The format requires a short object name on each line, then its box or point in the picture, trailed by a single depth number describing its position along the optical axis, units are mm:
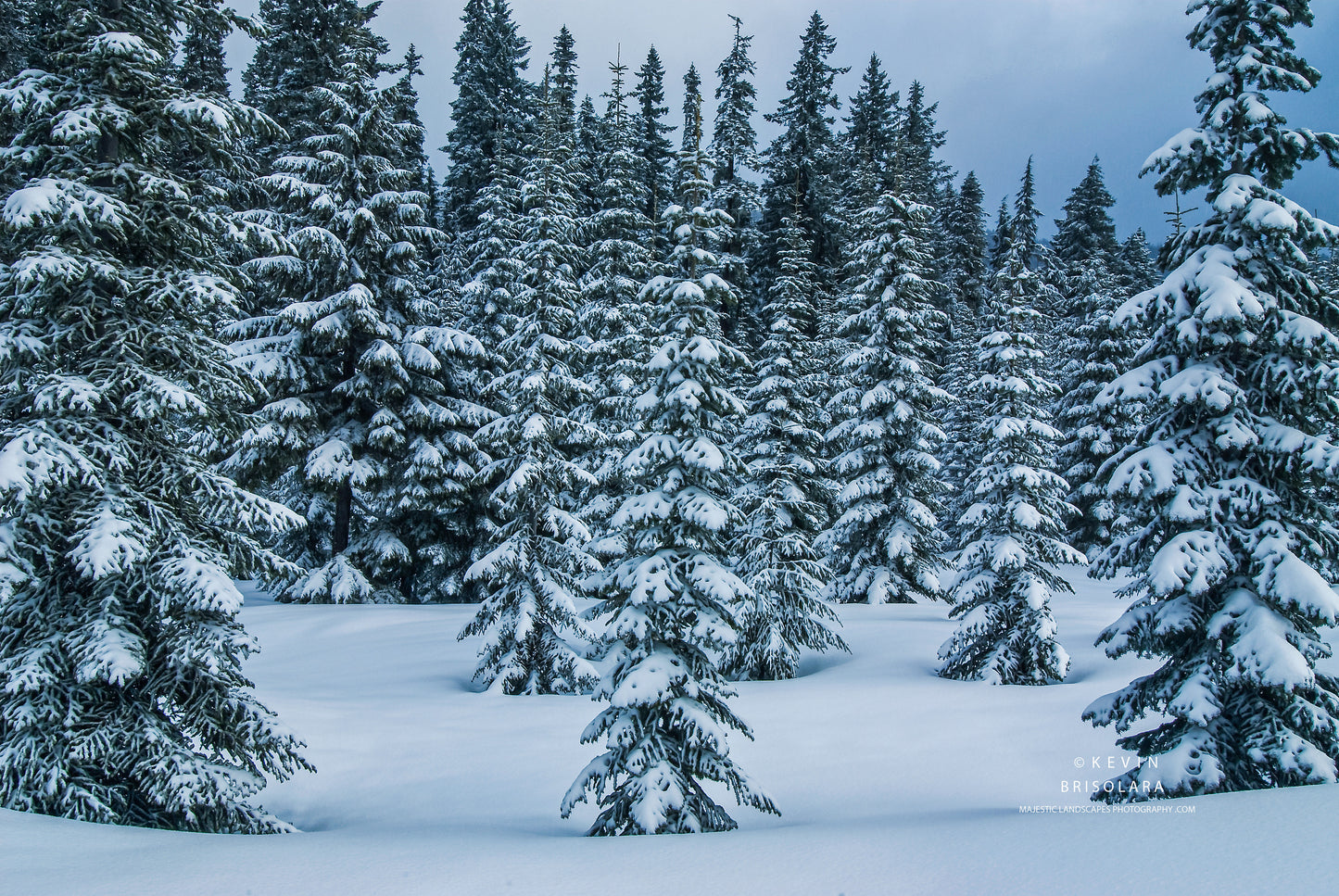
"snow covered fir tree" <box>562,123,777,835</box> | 8766
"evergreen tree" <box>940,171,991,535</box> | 37969
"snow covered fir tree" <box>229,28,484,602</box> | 21109
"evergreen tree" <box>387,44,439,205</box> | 42688
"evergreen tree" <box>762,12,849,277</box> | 47969
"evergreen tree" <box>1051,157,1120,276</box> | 55438
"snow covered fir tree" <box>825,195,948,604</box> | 23734
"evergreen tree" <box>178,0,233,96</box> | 26812
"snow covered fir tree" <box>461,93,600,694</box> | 15789
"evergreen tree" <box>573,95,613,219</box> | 42491
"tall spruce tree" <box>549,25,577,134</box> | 46712
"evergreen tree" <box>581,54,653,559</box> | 25078
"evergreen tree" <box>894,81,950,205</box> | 54825
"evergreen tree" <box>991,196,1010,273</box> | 55234
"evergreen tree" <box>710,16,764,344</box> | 44656
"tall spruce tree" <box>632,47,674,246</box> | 48281
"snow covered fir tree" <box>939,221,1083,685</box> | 16312
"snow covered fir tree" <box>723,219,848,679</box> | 17938
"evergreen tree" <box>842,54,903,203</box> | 55969
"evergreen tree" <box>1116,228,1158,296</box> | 50100
